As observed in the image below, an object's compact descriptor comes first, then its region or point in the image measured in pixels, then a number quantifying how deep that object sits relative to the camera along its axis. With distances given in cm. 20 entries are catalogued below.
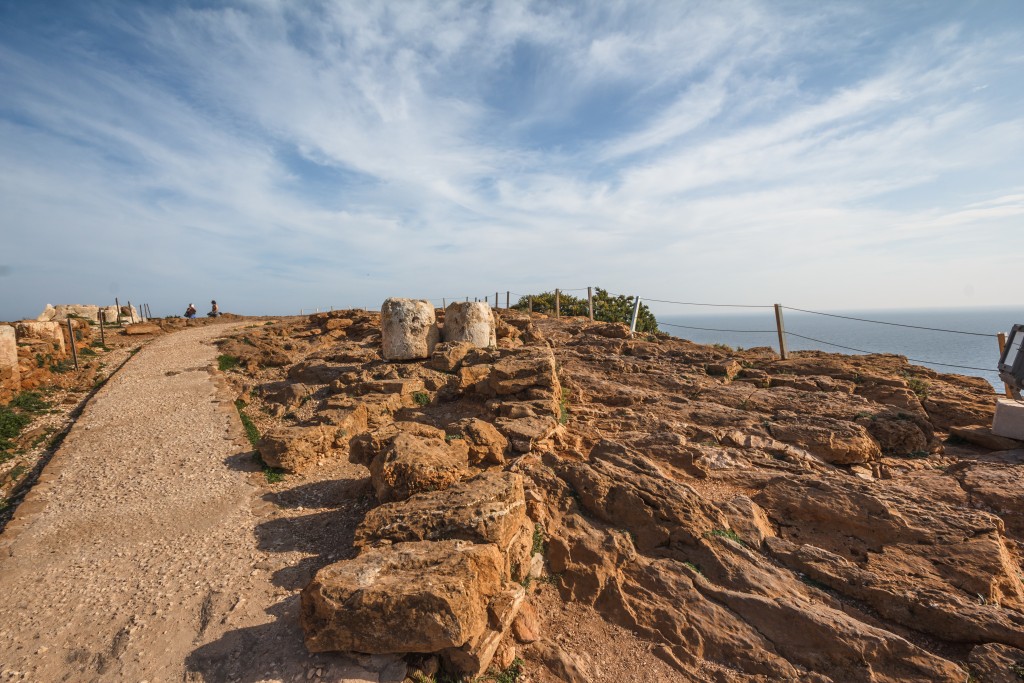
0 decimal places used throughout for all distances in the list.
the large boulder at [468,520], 541
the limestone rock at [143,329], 2497
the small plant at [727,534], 608
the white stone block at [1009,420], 849
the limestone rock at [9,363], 1445
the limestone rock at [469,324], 1431
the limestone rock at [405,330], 1395
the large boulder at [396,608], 450
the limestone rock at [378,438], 815
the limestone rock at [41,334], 1844
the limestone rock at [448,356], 1334
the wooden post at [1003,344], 1019
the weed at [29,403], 1373
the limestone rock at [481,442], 804
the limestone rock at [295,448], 910
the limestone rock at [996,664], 444
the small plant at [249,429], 1100
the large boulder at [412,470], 656
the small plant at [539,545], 602
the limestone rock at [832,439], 820
